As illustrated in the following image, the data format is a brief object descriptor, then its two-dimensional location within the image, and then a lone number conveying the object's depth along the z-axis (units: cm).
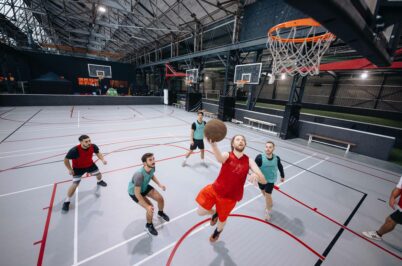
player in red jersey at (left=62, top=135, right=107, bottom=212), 357
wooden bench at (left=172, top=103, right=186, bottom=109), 2031
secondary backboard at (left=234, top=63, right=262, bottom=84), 1123
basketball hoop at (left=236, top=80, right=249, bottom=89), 1180
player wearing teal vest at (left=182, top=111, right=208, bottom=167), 561
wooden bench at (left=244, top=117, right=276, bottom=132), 1114
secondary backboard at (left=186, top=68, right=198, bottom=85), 1667
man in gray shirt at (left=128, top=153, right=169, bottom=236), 286
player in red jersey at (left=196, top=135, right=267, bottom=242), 246
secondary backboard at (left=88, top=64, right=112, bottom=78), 2239
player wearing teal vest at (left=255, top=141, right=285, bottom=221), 339
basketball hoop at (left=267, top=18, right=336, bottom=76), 387
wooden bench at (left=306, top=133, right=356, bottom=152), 841
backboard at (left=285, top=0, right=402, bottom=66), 157
